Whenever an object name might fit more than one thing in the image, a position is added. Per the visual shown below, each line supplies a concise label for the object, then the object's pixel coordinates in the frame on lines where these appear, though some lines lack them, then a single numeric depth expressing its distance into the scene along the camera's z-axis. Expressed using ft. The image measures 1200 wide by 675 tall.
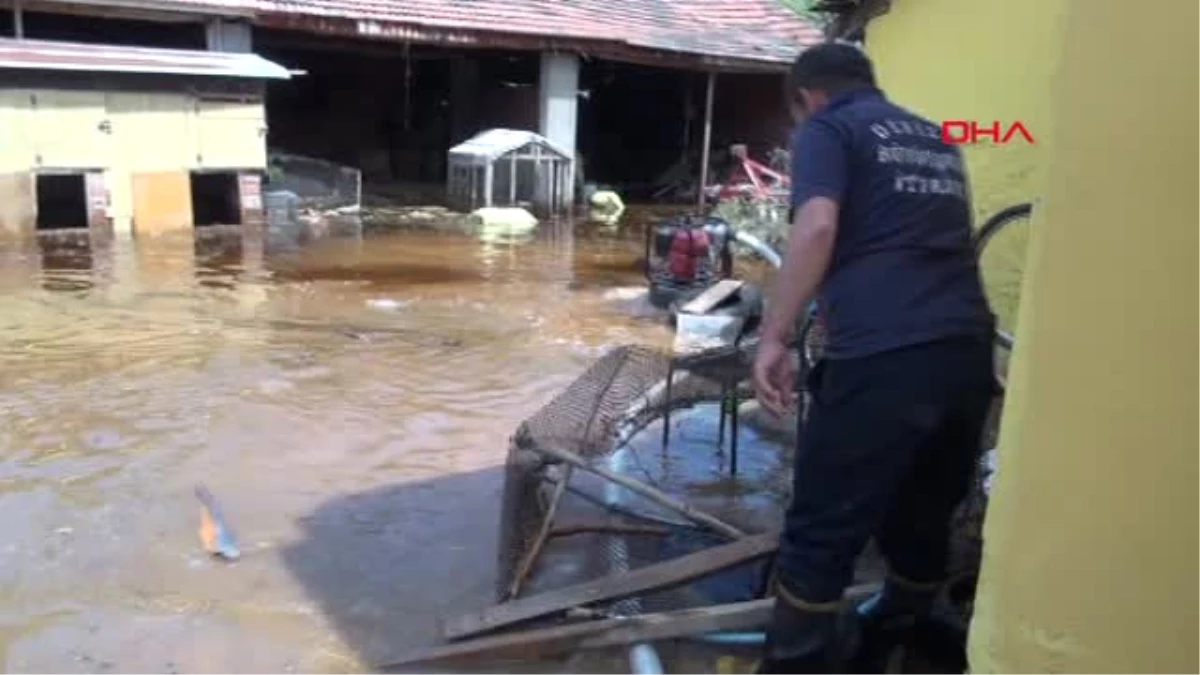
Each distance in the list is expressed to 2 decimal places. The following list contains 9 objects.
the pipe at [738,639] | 11.25
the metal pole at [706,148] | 64.90
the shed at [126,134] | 42.93
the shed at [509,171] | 56.90
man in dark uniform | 9.14
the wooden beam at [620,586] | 11.46
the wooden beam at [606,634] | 10.80
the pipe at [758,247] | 18.85
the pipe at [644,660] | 10.87
